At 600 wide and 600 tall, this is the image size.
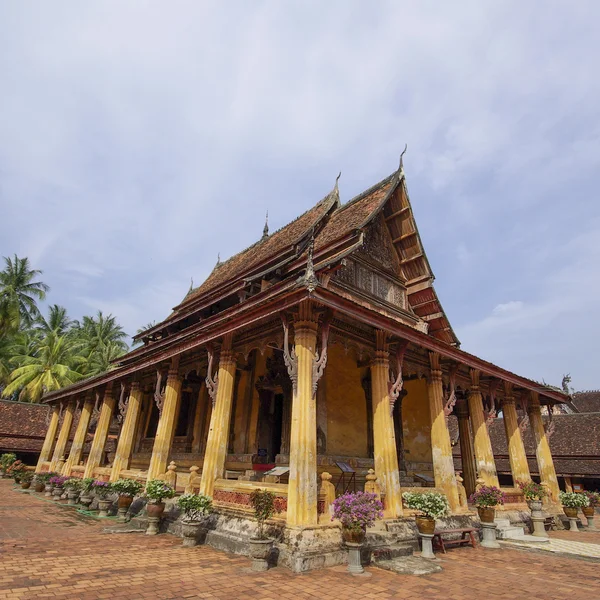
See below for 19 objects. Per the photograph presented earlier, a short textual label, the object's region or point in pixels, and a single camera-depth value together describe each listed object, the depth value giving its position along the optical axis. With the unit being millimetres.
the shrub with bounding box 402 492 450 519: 7488
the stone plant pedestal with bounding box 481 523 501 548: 9008
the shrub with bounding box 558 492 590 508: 12750
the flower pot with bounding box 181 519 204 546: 7750
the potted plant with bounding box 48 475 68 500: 15172
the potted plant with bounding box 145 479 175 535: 8984
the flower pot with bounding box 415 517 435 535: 7426
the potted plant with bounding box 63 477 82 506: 13994
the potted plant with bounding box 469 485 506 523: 9195
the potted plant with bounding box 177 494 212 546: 7758
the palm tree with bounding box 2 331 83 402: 34469
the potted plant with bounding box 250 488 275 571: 6102
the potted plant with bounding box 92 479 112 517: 11578
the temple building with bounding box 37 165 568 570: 7754
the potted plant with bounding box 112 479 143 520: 10523
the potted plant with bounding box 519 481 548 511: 10891
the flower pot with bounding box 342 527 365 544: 6312
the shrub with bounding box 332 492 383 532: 6359
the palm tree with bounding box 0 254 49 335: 33469
